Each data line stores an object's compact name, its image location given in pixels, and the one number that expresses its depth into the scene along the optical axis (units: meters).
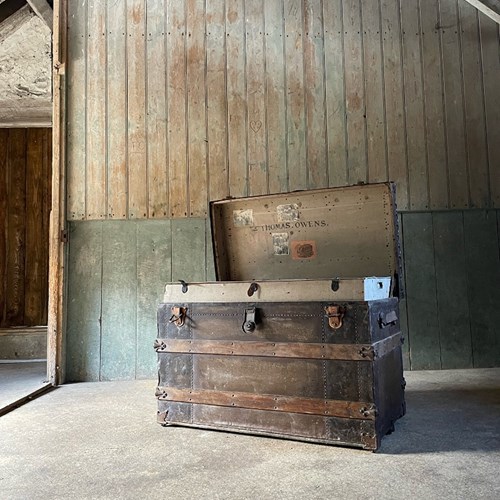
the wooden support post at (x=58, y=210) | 3.28
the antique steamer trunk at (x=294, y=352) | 1.85
